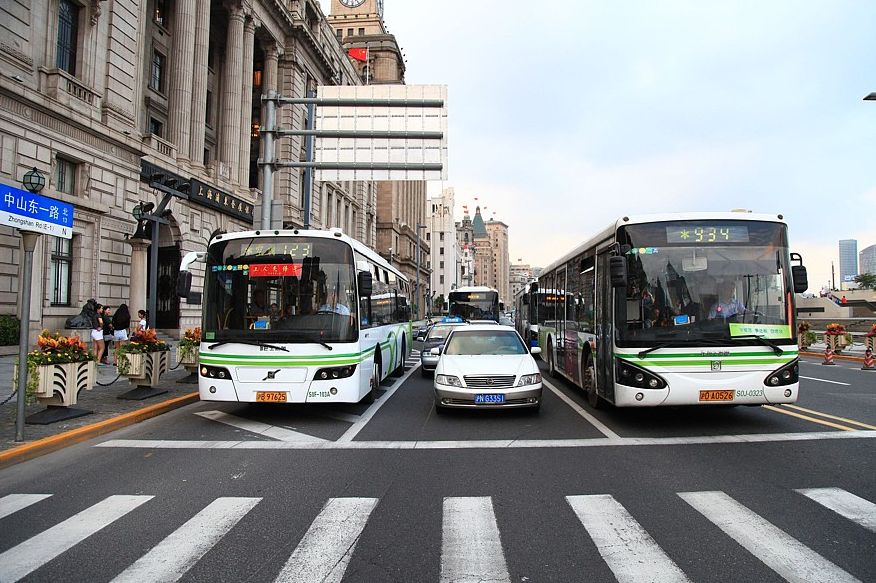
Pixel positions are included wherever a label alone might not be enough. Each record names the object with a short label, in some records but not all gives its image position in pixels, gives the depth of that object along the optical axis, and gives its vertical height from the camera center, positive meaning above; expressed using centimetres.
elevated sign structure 1600 +504
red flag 8431 +3792
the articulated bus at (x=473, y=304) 2731 +57
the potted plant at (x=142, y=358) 1070 -84
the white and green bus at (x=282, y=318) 890 -6
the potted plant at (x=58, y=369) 828 -84
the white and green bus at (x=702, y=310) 788 +11
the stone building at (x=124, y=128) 1866 +740
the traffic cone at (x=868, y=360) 1859 -129
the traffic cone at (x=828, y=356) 2062 -131
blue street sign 687 +125
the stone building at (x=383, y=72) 8233 +3677
